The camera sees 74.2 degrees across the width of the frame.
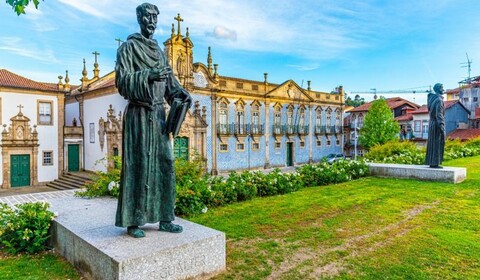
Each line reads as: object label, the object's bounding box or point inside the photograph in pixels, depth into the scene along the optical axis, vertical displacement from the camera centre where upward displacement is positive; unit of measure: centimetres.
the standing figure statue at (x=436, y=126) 1161 +44
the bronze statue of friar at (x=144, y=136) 402 +4
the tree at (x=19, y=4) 347 +149
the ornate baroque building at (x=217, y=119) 2223 +162
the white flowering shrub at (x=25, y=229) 507 -146
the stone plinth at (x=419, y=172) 1136 -132
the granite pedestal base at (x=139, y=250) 360 -138
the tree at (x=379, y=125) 3338 +139
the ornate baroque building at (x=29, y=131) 2072 +55
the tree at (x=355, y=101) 7298 +893
